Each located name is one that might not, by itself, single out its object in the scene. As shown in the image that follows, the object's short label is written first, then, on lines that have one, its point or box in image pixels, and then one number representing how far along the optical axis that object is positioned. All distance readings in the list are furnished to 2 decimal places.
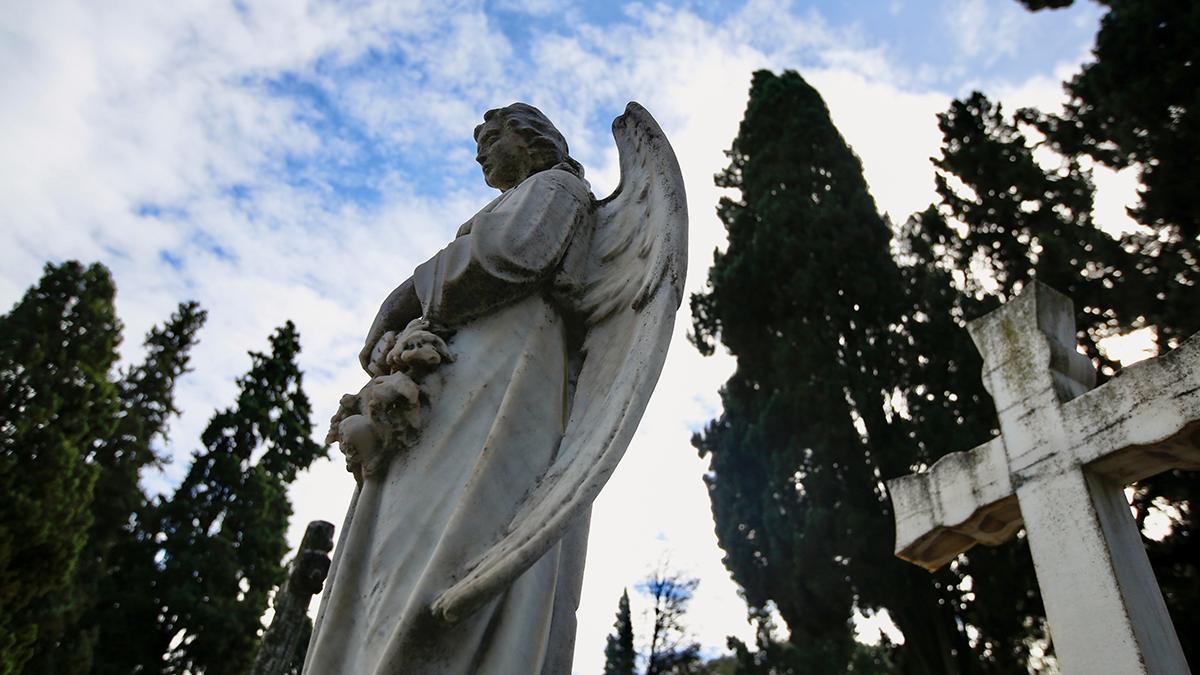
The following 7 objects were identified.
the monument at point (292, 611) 5.54
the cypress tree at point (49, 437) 14.32
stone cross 3.71
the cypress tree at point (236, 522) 18.14
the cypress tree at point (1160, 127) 8.70
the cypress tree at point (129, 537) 17.95
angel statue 1.87
